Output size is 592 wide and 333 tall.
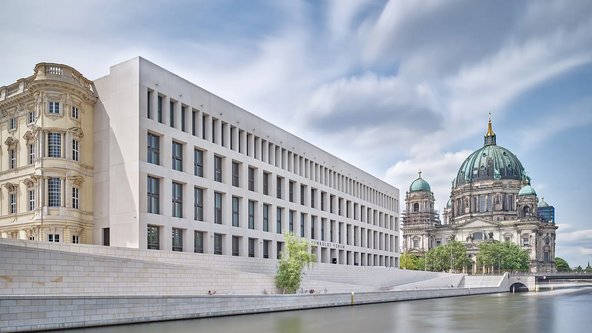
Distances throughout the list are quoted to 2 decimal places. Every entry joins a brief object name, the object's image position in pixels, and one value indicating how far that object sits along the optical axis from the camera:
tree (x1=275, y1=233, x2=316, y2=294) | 54.72
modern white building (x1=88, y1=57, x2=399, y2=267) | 45.66
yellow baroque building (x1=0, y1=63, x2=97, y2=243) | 43.19
